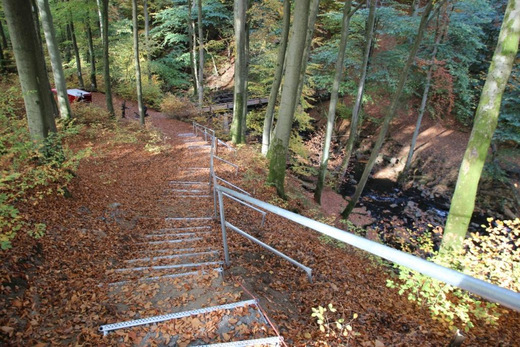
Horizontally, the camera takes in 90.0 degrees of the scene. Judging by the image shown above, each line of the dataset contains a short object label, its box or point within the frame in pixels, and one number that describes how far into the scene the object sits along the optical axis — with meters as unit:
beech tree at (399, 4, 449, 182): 13.95
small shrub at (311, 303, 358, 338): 2.22
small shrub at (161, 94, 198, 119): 19.94
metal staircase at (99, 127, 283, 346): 2.24
